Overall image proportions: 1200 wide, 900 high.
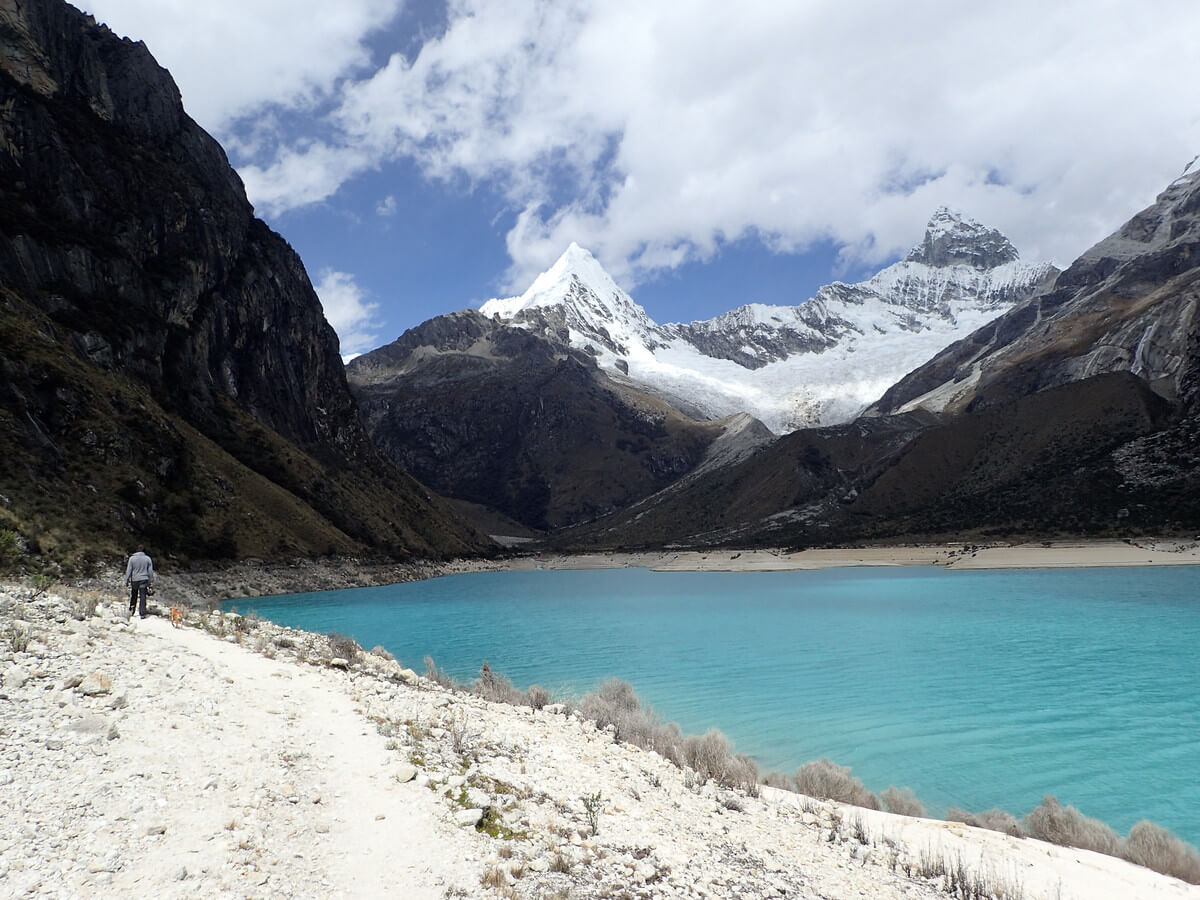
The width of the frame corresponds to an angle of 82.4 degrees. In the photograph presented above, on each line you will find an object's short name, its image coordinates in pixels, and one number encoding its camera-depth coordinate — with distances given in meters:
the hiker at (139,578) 18.17
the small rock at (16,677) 8.79
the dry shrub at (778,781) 12.36
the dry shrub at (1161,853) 9.07
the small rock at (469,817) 7.35
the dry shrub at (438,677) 17.06
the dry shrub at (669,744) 12.16
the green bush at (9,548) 30.22
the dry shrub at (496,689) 15.86
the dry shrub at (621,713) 13.20
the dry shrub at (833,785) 11.81
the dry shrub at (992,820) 10.57
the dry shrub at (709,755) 11.41
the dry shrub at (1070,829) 9.98
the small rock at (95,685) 9.46
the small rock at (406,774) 8.52
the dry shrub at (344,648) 17.62
